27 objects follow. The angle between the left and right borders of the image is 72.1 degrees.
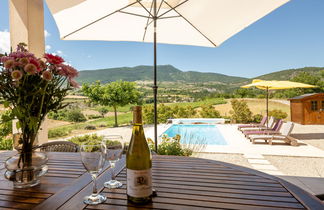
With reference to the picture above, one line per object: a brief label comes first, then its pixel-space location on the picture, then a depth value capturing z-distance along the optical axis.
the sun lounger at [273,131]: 6.79
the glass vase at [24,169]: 0.99
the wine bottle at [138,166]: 0.80
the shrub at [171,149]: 3.76
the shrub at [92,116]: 12.68
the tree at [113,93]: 11.88
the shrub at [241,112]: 11.80
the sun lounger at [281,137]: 6.22
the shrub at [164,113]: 12.39
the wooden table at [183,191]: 0.83
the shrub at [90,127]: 11.56
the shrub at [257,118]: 11.65
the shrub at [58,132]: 9.98
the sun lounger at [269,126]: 7.88
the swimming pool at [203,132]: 7.66
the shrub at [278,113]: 11.80
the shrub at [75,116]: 11.31
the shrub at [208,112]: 12.80
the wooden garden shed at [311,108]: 10.16
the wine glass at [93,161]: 0.83
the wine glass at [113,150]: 0.96
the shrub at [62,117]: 9.64
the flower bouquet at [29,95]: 0.94
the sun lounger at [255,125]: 8.57
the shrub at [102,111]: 12.87
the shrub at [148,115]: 11.46
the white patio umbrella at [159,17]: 2.59
